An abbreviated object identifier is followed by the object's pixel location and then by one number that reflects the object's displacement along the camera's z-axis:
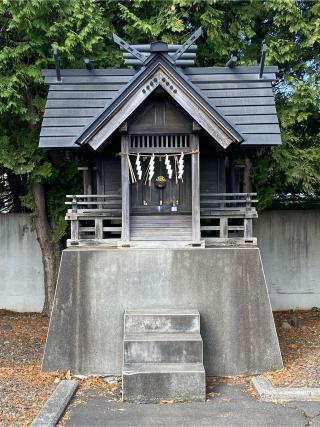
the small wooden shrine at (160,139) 8.46
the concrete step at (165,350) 7.69
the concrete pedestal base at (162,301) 8.45
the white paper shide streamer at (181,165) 9.02
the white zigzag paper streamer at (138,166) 9.00
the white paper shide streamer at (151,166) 9.07
